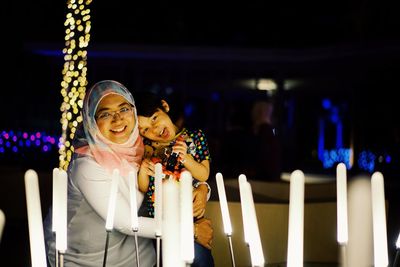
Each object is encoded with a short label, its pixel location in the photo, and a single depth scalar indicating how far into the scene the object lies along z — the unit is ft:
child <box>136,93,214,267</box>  9.98
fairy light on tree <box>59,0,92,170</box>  10.59
